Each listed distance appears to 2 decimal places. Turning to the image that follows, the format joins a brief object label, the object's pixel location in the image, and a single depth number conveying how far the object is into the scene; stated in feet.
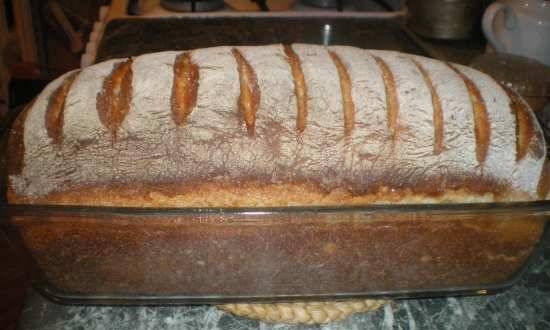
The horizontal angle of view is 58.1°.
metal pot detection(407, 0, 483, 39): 1.89
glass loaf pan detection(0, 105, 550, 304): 0.75
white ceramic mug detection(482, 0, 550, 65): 1.55
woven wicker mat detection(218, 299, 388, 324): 0.89
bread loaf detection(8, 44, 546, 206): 0.85
